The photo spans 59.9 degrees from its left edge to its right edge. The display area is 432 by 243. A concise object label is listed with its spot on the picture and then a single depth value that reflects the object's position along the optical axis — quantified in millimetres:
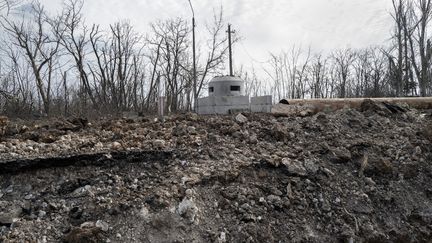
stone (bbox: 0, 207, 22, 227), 3756
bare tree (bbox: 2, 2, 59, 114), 19281
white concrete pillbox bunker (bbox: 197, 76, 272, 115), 10492
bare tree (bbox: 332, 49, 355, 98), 30386
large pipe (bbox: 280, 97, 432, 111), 8992
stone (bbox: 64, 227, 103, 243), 3590
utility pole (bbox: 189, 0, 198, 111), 18250
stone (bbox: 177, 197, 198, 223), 4112
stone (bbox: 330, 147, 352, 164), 5645
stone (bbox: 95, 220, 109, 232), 3786
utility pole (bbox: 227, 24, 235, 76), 19281
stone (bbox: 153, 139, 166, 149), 5277
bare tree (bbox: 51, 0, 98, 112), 19766
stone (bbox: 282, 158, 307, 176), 5133
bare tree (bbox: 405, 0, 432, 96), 23469
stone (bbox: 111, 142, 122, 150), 5070
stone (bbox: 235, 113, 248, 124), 6766
